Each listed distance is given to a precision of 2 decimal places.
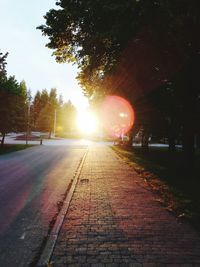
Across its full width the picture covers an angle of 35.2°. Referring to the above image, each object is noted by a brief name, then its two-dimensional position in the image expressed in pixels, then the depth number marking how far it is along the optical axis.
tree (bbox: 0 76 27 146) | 29.42
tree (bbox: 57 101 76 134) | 101.94
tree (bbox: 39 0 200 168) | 10.50
